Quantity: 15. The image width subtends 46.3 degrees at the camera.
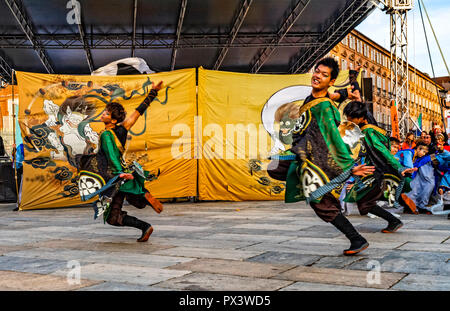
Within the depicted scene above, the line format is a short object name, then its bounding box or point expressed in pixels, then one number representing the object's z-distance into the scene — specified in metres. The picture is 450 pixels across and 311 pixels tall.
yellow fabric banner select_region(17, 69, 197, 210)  11.68
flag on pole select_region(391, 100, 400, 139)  10.96
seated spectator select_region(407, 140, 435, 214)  10.08
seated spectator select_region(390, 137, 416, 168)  10.38
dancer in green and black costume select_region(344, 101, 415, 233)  6.88
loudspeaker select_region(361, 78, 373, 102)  13.59
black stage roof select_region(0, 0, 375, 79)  18.83
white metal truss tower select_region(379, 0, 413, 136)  22.42
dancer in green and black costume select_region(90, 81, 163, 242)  6.34
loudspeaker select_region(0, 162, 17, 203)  13.33
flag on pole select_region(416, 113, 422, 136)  15.34
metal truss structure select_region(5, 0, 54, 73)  17.78
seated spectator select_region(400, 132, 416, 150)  11.73
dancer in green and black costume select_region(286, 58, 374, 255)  5.04
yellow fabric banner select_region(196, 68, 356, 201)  12.66
